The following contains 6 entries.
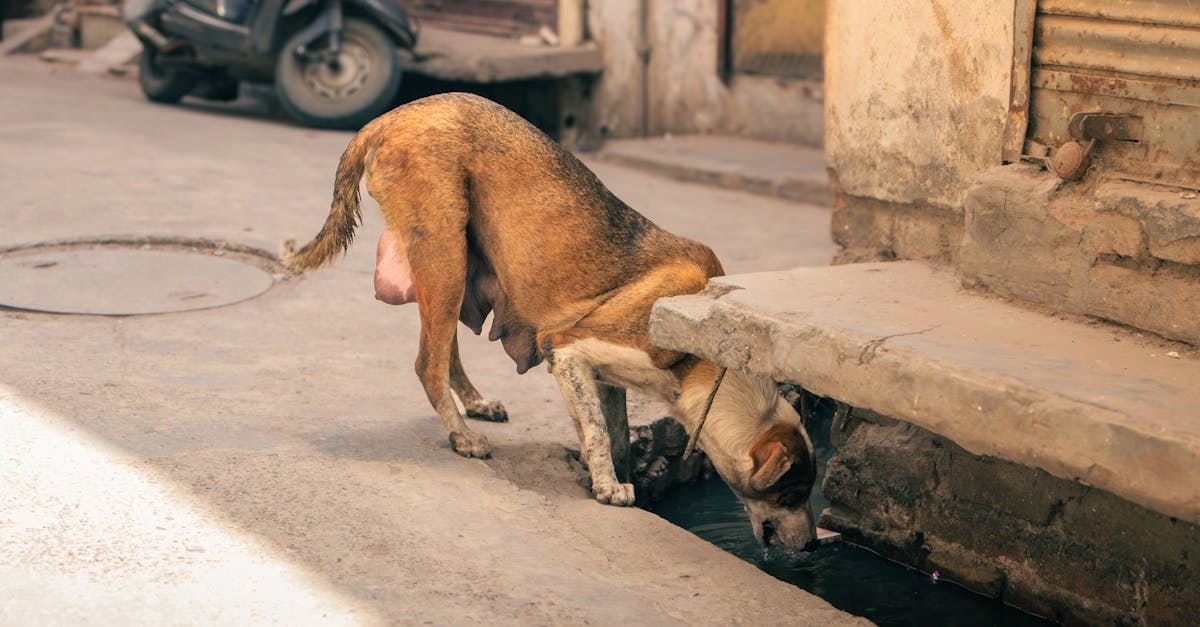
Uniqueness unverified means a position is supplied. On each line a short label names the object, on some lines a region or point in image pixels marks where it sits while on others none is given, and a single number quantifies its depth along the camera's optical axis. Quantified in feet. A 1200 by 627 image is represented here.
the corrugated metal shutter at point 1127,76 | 12.31
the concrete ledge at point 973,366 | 9.95
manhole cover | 18.56
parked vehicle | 34.24
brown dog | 13.84
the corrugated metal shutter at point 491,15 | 38.17
